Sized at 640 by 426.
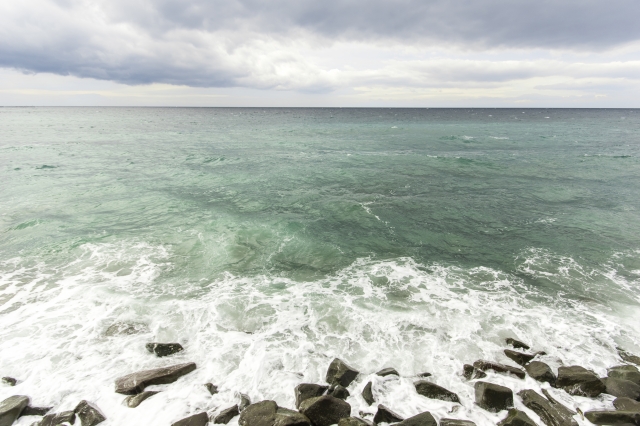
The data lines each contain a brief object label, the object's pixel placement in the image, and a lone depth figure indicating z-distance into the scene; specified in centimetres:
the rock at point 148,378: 791
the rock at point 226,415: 715
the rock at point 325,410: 709
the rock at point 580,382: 789
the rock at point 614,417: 691
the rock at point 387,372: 851
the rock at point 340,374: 816
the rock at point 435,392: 782
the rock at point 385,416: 719
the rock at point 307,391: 773
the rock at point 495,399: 754
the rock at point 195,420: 696
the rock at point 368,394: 770
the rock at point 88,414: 707
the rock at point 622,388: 773
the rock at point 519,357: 898
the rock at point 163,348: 926
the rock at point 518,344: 955
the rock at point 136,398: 759
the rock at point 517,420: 689
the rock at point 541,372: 827
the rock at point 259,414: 701
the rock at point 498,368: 847
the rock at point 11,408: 694
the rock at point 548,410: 711
